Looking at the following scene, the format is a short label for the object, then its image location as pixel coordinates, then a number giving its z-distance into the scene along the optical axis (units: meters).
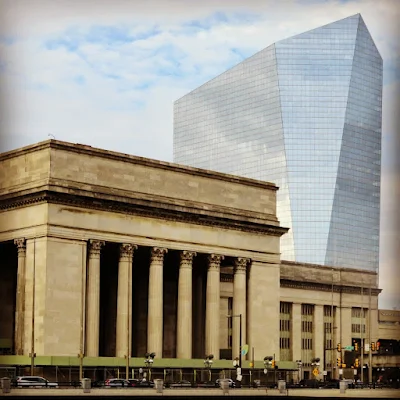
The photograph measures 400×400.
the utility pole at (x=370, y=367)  122.62
